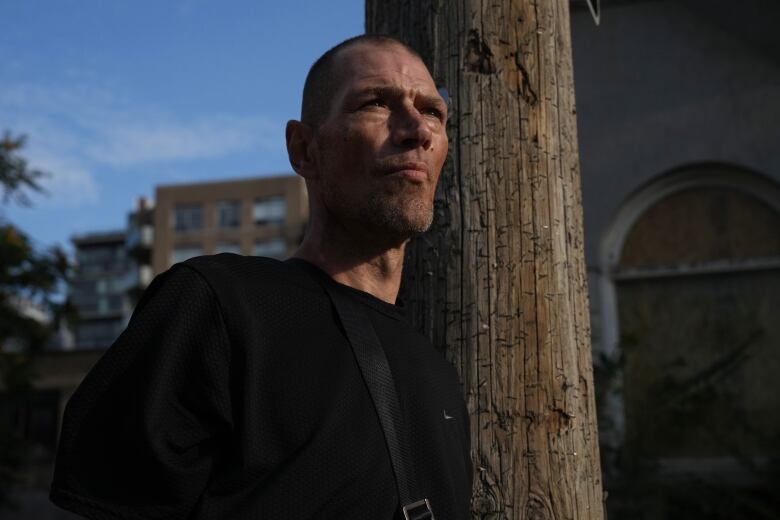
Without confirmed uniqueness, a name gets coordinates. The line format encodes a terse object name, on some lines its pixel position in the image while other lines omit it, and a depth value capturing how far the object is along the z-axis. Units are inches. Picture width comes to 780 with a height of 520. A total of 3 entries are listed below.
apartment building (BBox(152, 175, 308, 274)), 2728.8
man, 66.2
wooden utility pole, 93.9
